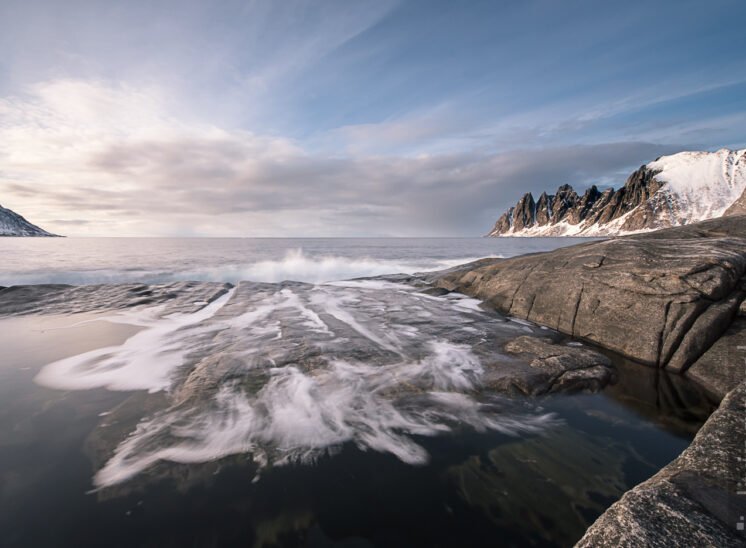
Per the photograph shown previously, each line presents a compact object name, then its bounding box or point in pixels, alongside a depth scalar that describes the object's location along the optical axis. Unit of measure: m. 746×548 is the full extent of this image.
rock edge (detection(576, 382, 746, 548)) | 2.16
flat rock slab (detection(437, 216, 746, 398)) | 6.91
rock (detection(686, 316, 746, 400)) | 5.87
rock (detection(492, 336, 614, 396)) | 6.09
